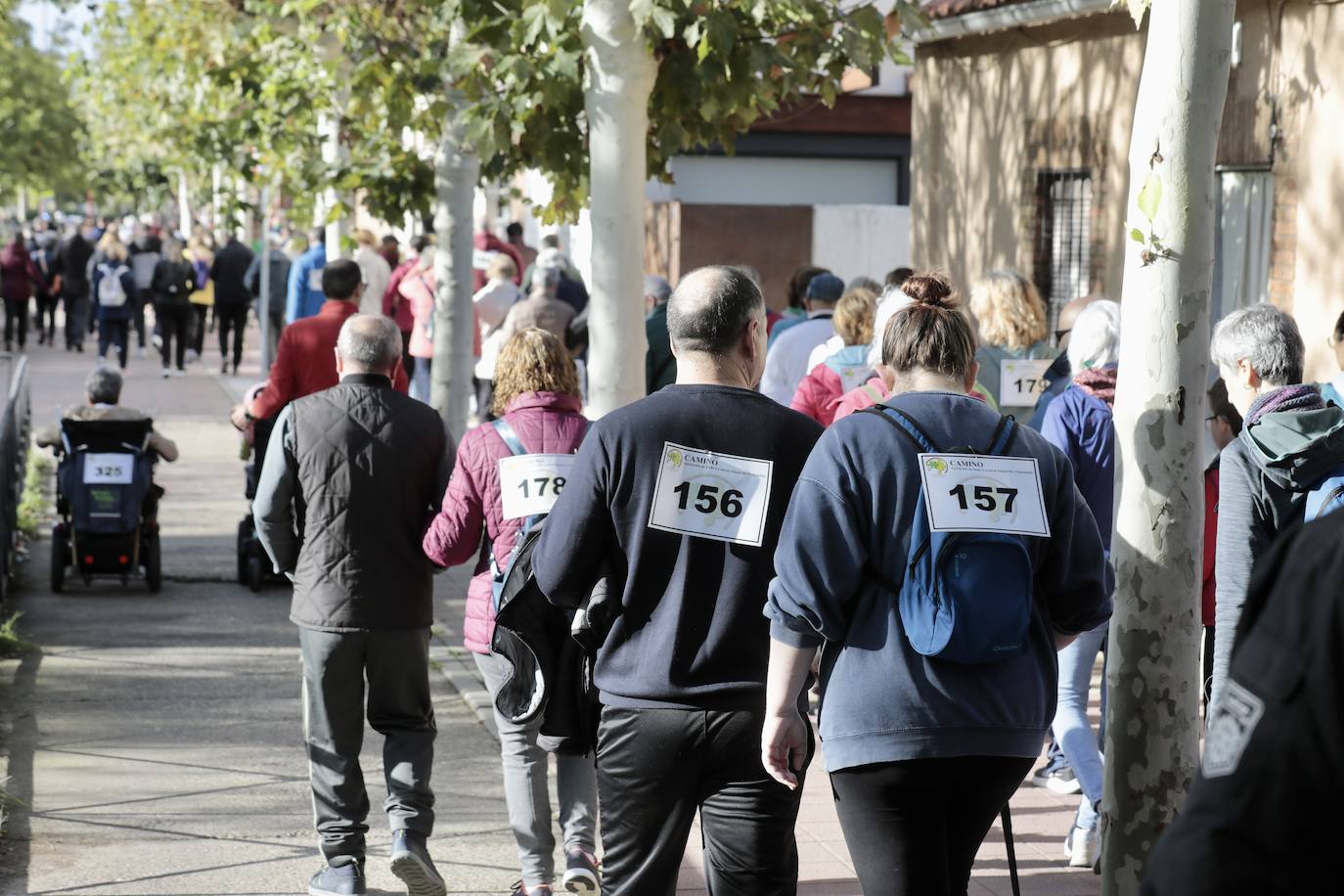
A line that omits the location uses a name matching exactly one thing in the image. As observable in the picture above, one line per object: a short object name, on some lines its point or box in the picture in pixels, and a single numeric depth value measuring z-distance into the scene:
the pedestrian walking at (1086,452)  12.43
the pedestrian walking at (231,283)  47.44
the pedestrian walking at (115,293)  49.44
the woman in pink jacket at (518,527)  10.80
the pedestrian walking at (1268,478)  9.23
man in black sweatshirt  8.28
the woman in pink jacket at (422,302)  32.44
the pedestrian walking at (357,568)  11.46
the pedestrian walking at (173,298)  48.22
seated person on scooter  21.31
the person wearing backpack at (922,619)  7.41
